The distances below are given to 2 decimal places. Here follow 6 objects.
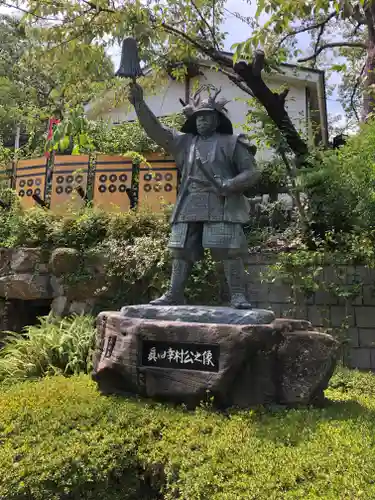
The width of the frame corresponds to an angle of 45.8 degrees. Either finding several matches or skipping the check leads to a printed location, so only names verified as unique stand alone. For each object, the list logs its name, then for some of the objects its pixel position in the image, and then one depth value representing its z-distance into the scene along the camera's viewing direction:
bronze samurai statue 3.94
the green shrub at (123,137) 9.88
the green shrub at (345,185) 6.16
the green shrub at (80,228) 7.40
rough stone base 3.42
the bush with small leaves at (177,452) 2.58
